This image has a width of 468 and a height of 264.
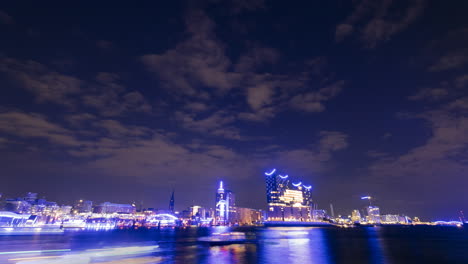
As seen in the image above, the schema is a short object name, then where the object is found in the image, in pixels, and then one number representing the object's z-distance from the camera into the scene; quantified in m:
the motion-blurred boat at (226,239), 64.19
